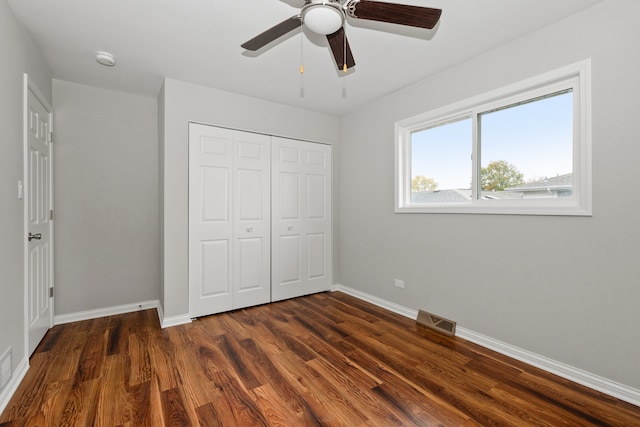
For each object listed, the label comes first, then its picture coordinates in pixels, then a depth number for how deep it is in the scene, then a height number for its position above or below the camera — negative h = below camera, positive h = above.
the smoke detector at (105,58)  2.50 +1.35
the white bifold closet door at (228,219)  3.13 -0.09
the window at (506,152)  2.06 +0.54
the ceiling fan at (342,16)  1.46 +1.04
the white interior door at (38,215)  2.25 -0.03
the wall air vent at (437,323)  2.73 -1.10
